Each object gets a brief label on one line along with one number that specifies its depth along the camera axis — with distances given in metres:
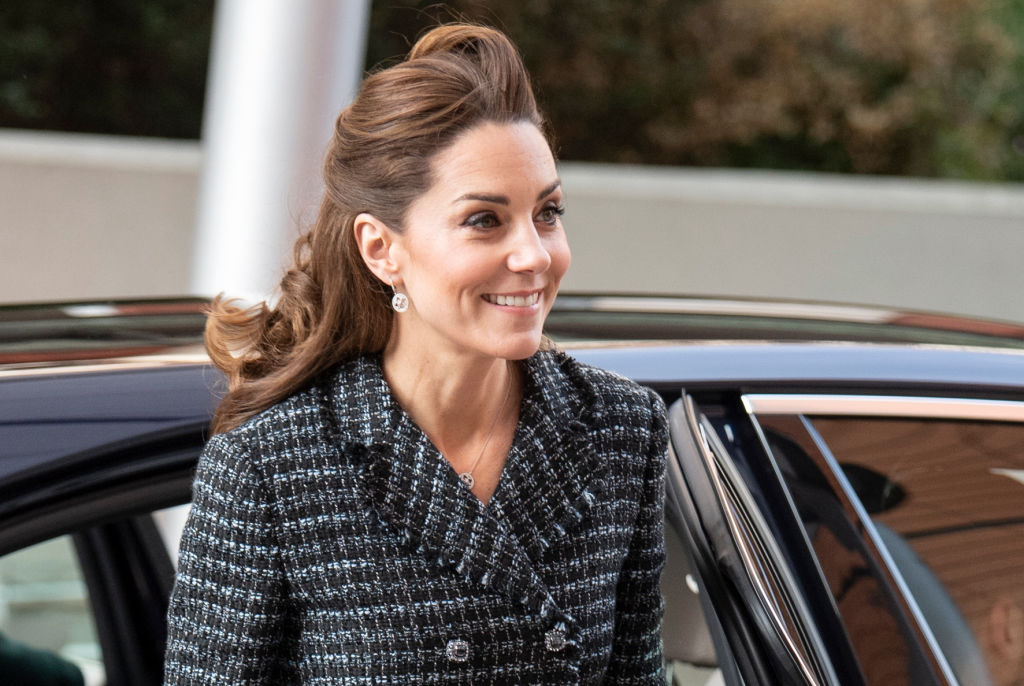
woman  5.55
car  5.58
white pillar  6.60
